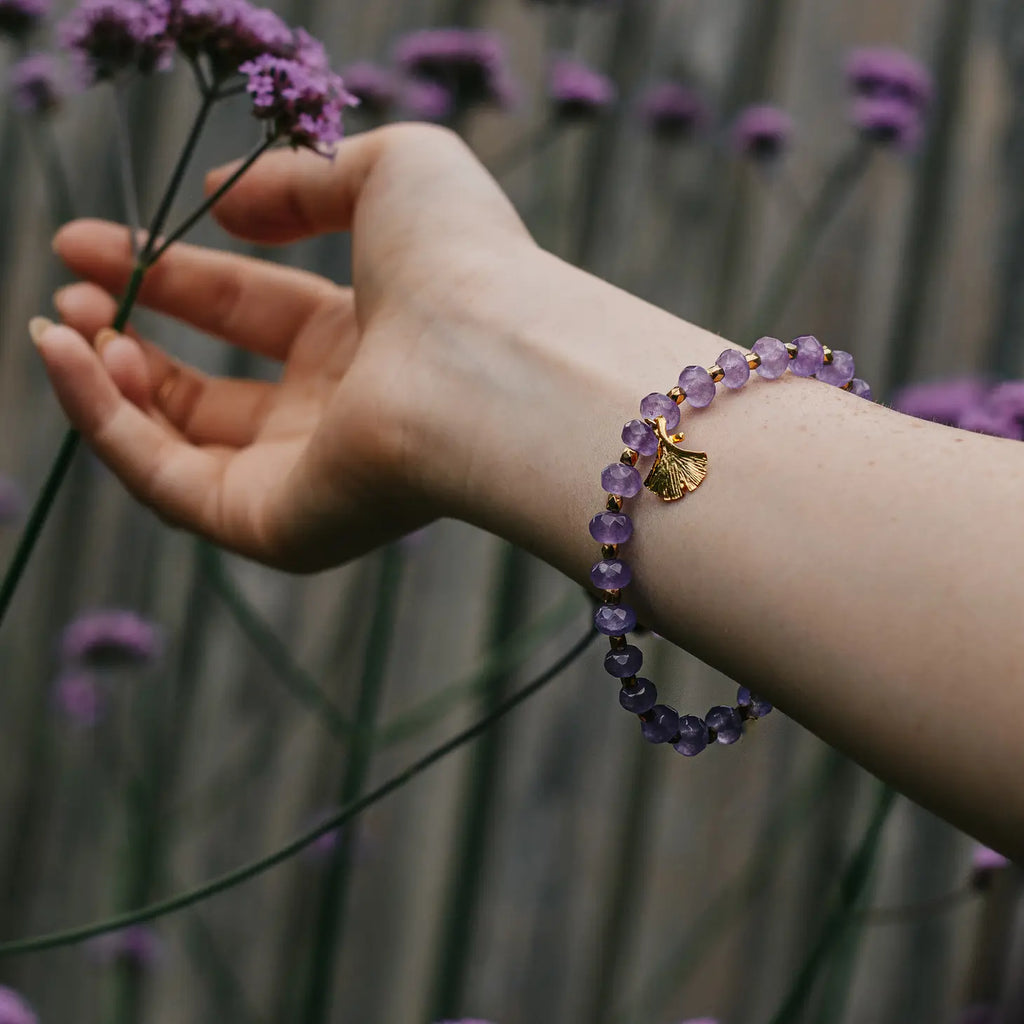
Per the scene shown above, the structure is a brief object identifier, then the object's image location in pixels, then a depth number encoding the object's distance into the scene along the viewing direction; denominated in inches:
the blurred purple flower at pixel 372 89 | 34.8
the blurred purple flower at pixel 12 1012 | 18.4
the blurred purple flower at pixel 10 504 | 43.1
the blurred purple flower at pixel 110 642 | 35.9
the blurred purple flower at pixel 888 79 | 35.7
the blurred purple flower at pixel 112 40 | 19.5
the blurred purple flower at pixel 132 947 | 34.1
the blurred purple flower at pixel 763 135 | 37.1
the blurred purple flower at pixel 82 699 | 40.7
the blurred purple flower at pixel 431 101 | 34.4
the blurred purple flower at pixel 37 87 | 32.3
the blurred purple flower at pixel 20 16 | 28.9
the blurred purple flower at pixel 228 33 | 19.2
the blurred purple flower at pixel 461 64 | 33.9
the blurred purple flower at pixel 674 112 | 40.0
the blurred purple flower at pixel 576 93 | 34.8
